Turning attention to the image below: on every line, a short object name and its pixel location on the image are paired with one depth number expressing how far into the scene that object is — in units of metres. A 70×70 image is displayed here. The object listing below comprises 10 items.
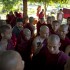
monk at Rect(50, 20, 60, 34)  2.62
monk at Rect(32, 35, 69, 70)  1.52
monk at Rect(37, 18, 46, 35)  3.46
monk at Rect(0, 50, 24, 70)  0.75
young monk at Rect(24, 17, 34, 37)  3.06
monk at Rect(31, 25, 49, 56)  2.08
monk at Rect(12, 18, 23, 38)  2.83
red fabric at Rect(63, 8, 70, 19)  7.65
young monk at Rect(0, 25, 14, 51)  1.91
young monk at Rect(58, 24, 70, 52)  2.04
